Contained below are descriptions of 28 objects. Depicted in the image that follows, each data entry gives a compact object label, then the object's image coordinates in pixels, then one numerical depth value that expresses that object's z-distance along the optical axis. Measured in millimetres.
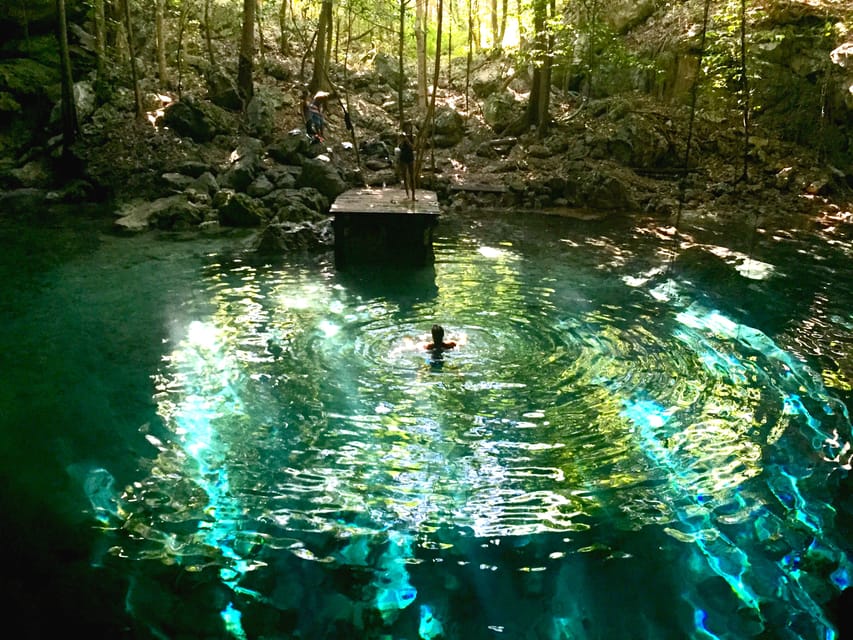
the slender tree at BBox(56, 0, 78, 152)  16984
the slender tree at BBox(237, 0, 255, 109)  19031
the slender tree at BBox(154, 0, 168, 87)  19859
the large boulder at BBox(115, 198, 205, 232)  14578
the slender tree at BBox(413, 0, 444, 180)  11521
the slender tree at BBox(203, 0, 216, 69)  22366
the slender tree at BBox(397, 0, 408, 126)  13512
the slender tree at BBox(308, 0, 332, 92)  19281
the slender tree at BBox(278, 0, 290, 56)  25275
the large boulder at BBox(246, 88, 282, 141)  20000
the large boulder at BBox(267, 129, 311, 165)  18500
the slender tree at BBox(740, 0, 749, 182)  12125
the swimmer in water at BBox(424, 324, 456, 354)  7605
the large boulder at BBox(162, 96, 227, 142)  19188
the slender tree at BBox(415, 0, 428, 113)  18031
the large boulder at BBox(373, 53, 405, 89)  25812
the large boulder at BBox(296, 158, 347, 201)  16656
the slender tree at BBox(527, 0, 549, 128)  18859
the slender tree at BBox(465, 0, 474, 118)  22953
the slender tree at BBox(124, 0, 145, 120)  18297
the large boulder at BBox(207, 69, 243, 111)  20891
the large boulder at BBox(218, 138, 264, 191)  17062
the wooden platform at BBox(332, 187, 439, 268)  11680
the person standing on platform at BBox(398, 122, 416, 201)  12141
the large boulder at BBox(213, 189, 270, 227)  15016
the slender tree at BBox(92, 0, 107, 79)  20094
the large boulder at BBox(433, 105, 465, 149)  21203
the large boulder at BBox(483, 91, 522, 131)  21958
